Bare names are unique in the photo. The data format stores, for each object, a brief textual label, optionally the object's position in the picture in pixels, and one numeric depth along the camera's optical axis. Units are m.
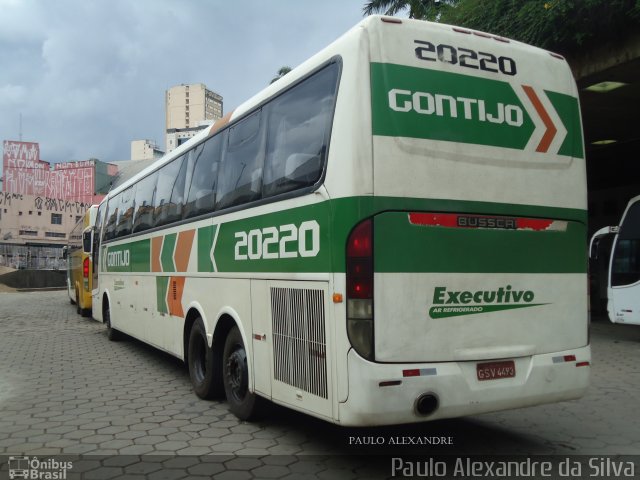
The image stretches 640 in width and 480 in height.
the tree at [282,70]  34.69
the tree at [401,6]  27.50
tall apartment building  161.75
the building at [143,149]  154.88
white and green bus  4.04
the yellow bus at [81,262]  15.38
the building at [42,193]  90.88
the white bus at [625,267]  12.03
